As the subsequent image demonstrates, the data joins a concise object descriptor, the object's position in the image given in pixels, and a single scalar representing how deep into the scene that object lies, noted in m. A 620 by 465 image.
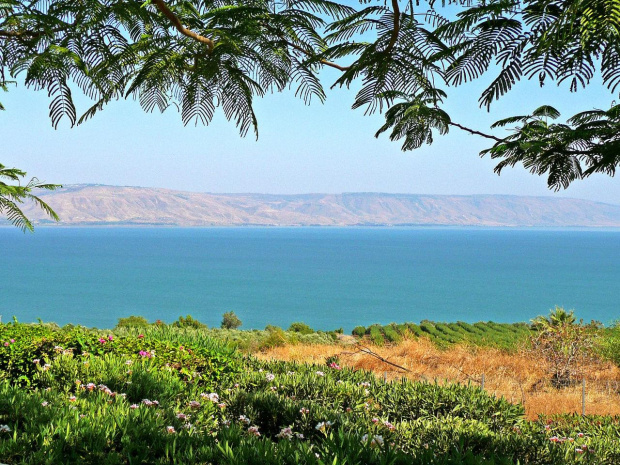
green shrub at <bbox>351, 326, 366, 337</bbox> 42.14
